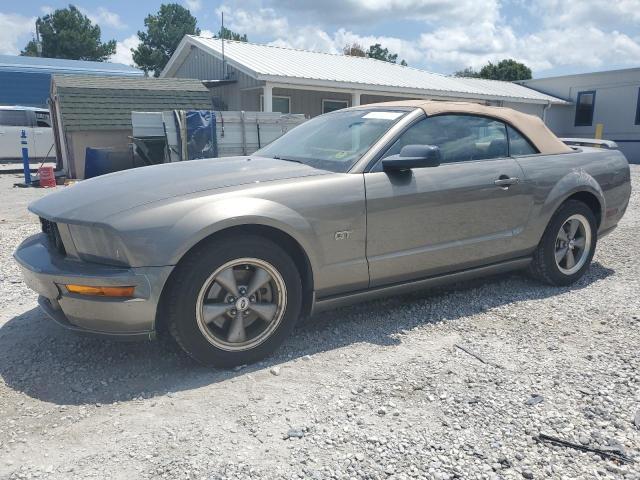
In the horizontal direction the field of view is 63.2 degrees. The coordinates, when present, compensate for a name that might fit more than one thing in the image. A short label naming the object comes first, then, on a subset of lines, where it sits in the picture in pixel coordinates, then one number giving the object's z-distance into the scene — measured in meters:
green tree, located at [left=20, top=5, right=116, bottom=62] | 53.72
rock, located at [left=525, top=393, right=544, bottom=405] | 2.67
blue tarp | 11.80
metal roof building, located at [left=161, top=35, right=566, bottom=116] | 15.79
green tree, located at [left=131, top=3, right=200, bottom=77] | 55.38
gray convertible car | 2.73
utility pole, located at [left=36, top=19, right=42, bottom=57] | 49.18
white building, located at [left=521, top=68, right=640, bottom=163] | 23.36
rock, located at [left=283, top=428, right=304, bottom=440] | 2.39
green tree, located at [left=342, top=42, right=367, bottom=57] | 50.99
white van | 17.36
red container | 11.91
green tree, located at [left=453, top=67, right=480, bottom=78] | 54.84
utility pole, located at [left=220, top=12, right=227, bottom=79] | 17.36
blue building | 28.12
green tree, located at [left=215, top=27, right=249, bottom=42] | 60.71
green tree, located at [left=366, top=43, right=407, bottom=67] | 70.62
